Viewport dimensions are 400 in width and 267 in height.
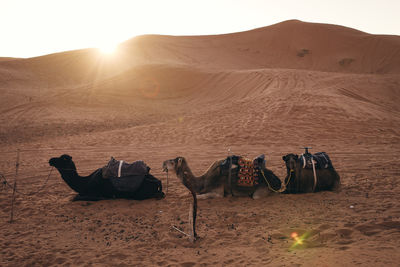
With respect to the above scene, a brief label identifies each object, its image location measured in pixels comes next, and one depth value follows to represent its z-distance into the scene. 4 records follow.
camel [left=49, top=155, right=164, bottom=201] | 7.45
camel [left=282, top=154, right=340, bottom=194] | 7.28
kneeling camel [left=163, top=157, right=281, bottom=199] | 7.30
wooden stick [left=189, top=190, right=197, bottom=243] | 5.14
